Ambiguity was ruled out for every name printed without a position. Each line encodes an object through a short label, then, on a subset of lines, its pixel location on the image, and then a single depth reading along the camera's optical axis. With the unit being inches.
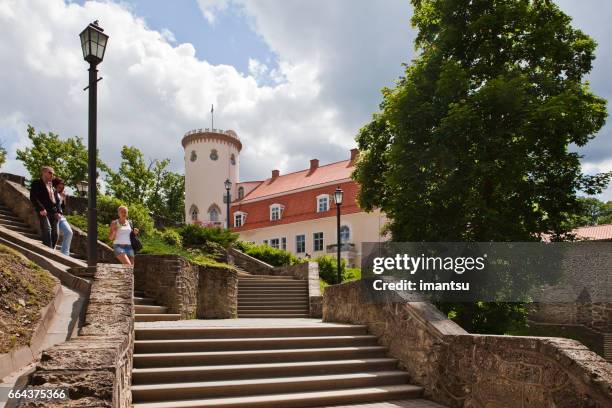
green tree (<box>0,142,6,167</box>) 1049.2
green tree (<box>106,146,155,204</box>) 1637.6
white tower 1913.1
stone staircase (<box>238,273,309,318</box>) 591.2
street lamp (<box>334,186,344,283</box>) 679.0
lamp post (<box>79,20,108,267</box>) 293.3
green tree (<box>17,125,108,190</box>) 1453.0
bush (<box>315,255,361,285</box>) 876.0
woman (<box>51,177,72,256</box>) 382.0
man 376.5
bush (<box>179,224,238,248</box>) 877.2
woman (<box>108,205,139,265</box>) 358.9
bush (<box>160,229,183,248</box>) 782.5
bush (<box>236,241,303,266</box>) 946.7
